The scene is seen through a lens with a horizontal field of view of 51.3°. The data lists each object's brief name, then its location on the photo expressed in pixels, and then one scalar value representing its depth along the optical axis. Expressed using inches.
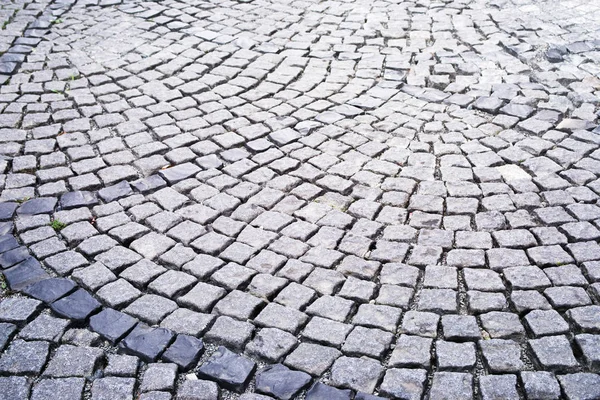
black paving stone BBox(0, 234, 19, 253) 164.2
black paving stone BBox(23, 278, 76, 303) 147.5
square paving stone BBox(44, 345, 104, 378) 128.8
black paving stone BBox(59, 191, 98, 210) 180.7
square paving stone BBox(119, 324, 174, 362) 133.0
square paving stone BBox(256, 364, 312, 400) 124.6
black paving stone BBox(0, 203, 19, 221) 175.9
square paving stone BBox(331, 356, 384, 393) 125.6
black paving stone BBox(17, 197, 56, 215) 178.0
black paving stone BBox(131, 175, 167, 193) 187.0
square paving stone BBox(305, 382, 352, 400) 123.0
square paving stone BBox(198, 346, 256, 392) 126.4
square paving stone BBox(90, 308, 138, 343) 137.5
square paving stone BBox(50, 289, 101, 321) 142.4
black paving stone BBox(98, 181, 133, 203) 184.4
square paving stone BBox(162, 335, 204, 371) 131.2
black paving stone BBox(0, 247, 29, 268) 158.8
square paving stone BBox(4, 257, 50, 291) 151.6
